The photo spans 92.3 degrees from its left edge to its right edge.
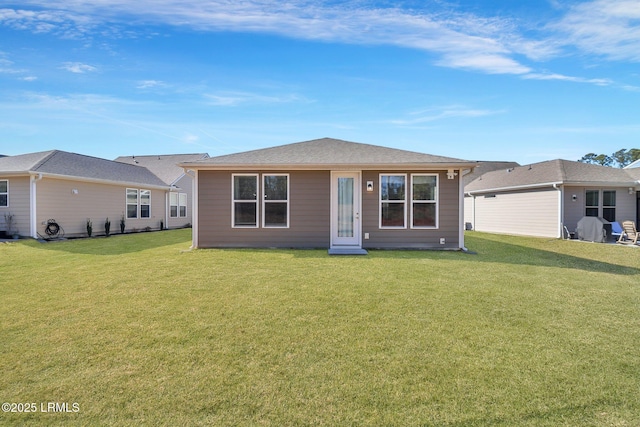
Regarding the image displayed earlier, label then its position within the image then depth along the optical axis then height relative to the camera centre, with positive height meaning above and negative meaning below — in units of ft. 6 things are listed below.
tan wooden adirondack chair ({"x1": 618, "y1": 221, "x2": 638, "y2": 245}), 38.19 -3.38
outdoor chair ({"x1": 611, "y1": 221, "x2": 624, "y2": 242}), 41.60 -3.32
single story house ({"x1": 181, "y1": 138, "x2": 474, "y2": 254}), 30.68 +0.26
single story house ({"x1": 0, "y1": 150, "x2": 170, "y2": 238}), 38.99 +1.96
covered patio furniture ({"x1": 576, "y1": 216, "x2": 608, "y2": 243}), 39.96 -2.97
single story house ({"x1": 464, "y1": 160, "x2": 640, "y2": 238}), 43.52 +1.50
